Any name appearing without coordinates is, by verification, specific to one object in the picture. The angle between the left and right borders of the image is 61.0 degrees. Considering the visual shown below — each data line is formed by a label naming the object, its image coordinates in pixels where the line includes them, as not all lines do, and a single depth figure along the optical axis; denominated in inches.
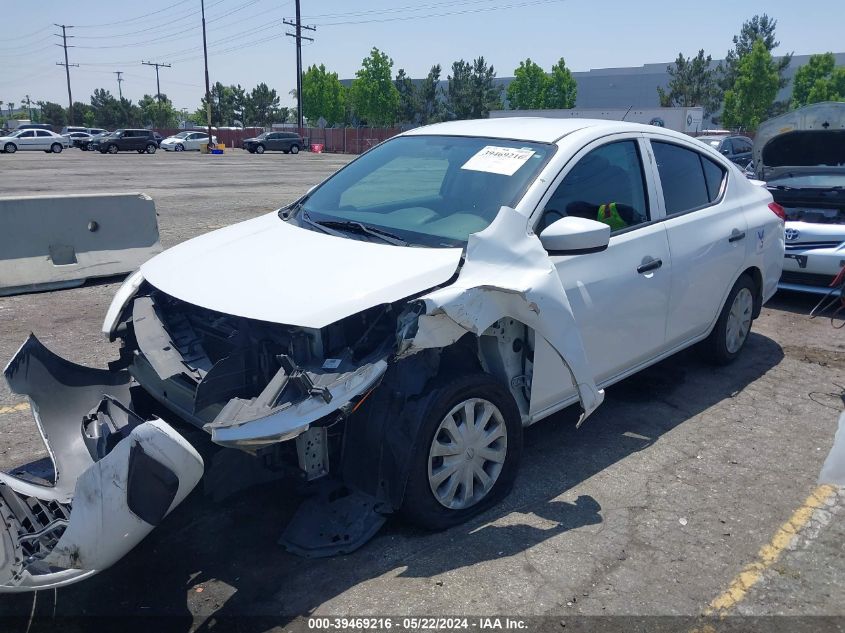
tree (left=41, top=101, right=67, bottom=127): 3946.9
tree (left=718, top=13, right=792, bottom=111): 2637.8
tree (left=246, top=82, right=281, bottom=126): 3735.2
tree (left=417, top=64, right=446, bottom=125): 3014.3
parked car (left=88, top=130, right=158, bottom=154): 1787.6
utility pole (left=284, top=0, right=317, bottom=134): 2229.3
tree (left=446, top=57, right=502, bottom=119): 2876.5
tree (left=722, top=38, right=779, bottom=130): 2095.2
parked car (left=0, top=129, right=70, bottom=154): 1716.3
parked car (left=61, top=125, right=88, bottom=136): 2065.7
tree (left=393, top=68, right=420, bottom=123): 3041.3
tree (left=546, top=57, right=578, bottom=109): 2797.7
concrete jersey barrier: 301.9
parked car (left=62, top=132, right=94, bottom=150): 1953.7
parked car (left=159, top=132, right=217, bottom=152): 2081.7
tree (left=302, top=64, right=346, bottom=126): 3270.2
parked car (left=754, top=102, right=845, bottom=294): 279.3
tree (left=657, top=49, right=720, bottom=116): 2588.6
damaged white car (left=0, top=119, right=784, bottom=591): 107.7
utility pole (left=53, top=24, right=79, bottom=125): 3501.0
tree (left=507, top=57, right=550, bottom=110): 2797.7
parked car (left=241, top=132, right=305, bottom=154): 2015.3
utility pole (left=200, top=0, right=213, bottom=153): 2143.5
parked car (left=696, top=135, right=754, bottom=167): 786.8
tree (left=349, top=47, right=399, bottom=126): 2876.5
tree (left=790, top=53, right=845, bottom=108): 2310.5
